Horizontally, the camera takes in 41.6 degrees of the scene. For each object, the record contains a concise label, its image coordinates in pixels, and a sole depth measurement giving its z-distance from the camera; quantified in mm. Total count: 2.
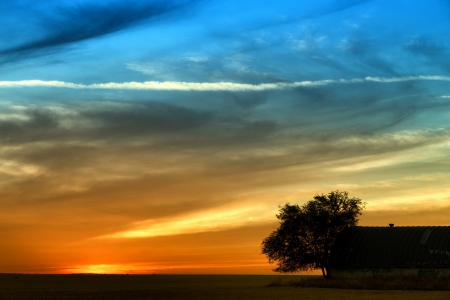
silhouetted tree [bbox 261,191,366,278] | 79375
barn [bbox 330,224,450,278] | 73375
